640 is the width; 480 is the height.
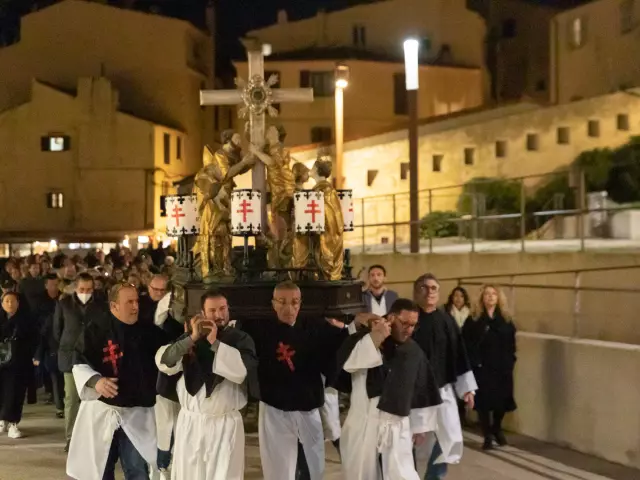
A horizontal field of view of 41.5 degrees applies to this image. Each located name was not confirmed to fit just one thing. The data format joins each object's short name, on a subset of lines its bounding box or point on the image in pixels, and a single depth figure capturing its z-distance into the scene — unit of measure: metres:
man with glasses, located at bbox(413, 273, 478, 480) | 6.74
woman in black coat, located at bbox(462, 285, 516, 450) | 8.60
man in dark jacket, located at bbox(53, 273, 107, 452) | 8.55
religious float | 8.54
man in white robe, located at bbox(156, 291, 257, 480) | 5.60
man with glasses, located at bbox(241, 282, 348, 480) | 6.00
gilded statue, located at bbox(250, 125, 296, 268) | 9.18
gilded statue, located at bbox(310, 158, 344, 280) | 8.70
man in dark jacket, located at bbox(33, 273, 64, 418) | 10.55
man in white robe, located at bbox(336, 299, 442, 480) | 5.84
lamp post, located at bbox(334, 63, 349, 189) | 14.69
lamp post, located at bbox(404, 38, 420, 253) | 12.70
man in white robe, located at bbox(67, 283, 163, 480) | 5.99
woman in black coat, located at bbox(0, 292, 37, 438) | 9.48
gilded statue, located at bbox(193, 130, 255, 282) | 9.00
